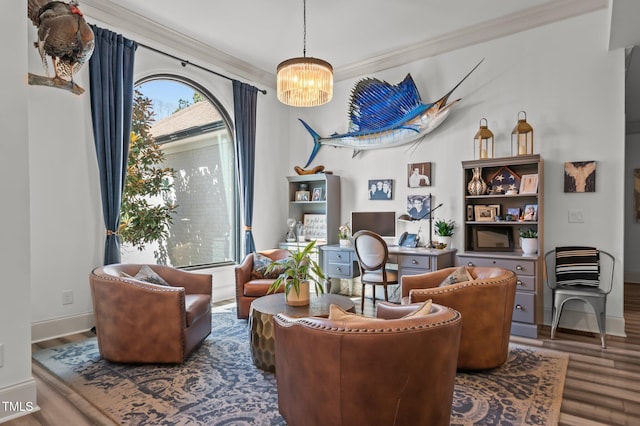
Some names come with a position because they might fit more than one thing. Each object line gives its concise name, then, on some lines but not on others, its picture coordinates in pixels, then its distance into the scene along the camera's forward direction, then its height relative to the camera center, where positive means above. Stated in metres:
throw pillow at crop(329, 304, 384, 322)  1.68 -0.51
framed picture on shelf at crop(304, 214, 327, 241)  5.66 -0.28
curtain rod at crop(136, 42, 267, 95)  4.28 +1.85
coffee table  2.74 -0.84
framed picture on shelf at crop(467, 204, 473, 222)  4.28 -0.06
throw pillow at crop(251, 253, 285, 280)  4.22 -0.71
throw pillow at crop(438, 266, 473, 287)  2.92 -0.55
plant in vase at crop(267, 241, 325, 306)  2.94 -0.58
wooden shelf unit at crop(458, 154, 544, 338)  3.58 -0.43
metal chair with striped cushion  3.41 -0.65
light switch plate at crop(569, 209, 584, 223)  3.79 -0.08
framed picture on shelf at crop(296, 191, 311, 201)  5.78 +0.21
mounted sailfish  4.64 +1.23
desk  4.15 -0.63
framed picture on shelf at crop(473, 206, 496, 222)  4.17 -0.06
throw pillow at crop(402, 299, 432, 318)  1.80 -0.51
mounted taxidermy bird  2.21 +1.05
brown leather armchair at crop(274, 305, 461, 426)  1.53 -0.69
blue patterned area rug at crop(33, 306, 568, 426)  2.16 -1.22
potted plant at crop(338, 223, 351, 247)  5.11 -0.38
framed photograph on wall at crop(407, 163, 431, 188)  4.76 +0.44
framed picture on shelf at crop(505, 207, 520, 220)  4.05 -0.06
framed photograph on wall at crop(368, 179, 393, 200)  5.11 +0.27
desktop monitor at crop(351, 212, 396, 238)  5.05 -0.20
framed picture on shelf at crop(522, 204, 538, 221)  3.89 -0.04
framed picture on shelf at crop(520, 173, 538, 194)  3.87 +0.25
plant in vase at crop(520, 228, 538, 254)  3.79 -0.34
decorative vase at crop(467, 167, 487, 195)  4.12 +0.27
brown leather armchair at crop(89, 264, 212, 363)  2.79 -0.85
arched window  4.54 +0.45
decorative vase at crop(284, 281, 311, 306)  2.97 -0.72
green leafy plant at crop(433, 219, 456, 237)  4.45 -0.23
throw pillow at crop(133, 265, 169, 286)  3.16 -0.59
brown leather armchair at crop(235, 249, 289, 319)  3.95 -0.86
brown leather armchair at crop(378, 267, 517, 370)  2.67 -0.75
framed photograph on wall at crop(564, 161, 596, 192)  3.71 +0.32
